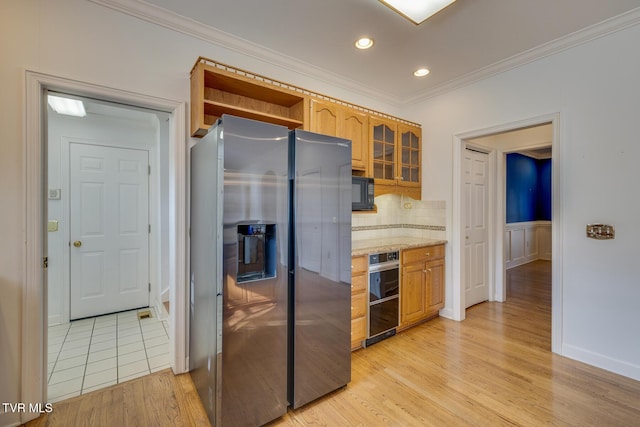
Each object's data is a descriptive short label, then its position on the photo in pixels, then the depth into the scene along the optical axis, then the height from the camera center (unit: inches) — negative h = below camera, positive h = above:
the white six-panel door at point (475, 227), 146.9 -8.1
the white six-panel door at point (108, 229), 132.3 -8.3
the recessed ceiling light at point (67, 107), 114.2 +46.4
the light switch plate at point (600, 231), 90.7 -6.3
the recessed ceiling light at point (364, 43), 97.4 +61.3
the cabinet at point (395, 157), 124.6 +27.0
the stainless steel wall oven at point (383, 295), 106.7 -32.8
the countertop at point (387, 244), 106.4 -13.8
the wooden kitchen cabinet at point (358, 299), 100.0 -31.9
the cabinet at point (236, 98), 82.6 +40.7
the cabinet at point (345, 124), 104.2 +35.4
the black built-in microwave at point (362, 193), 113.7 +8.1
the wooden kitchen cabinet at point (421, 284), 118.3 -32.2
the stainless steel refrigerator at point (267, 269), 62.9 -14.7
